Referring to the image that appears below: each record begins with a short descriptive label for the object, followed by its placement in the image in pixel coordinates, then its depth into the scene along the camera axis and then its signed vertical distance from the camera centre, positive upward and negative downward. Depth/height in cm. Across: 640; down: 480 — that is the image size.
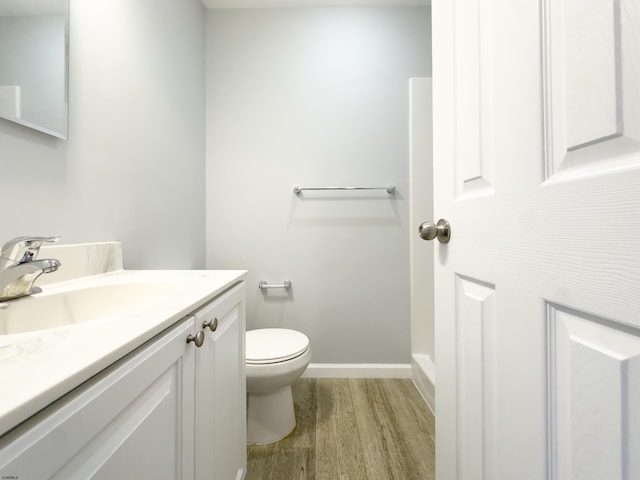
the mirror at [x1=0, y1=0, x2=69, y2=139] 69 +48
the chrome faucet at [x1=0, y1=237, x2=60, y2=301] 58 -5
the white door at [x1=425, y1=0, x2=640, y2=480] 30 +0
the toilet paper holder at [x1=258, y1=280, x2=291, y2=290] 176 -27
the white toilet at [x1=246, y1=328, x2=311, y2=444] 118 -61
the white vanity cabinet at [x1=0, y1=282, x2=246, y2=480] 26 -24
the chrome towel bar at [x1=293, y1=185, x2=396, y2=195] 174 +33
